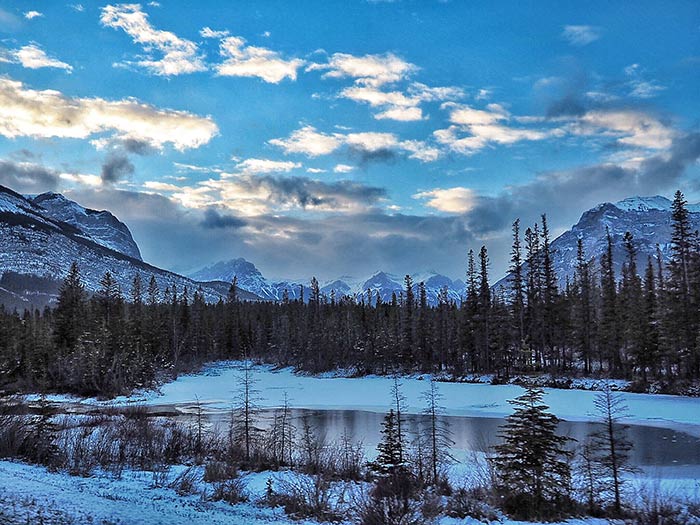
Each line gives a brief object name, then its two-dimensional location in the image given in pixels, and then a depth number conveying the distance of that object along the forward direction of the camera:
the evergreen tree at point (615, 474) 11.94
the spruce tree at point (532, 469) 12.33
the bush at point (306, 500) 11.19
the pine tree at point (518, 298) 62.16
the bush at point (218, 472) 14.55
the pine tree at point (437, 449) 15.73
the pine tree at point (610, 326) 54.06
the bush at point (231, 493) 12.24
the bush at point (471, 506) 11.57
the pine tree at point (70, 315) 62.47
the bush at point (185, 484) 12.84
